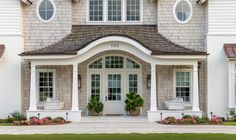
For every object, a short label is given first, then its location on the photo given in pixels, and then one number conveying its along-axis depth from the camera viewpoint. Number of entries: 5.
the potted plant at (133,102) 28.66
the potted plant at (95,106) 28.77
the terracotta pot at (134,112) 29.03
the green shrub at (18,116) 27.58
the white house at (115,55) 28.03
